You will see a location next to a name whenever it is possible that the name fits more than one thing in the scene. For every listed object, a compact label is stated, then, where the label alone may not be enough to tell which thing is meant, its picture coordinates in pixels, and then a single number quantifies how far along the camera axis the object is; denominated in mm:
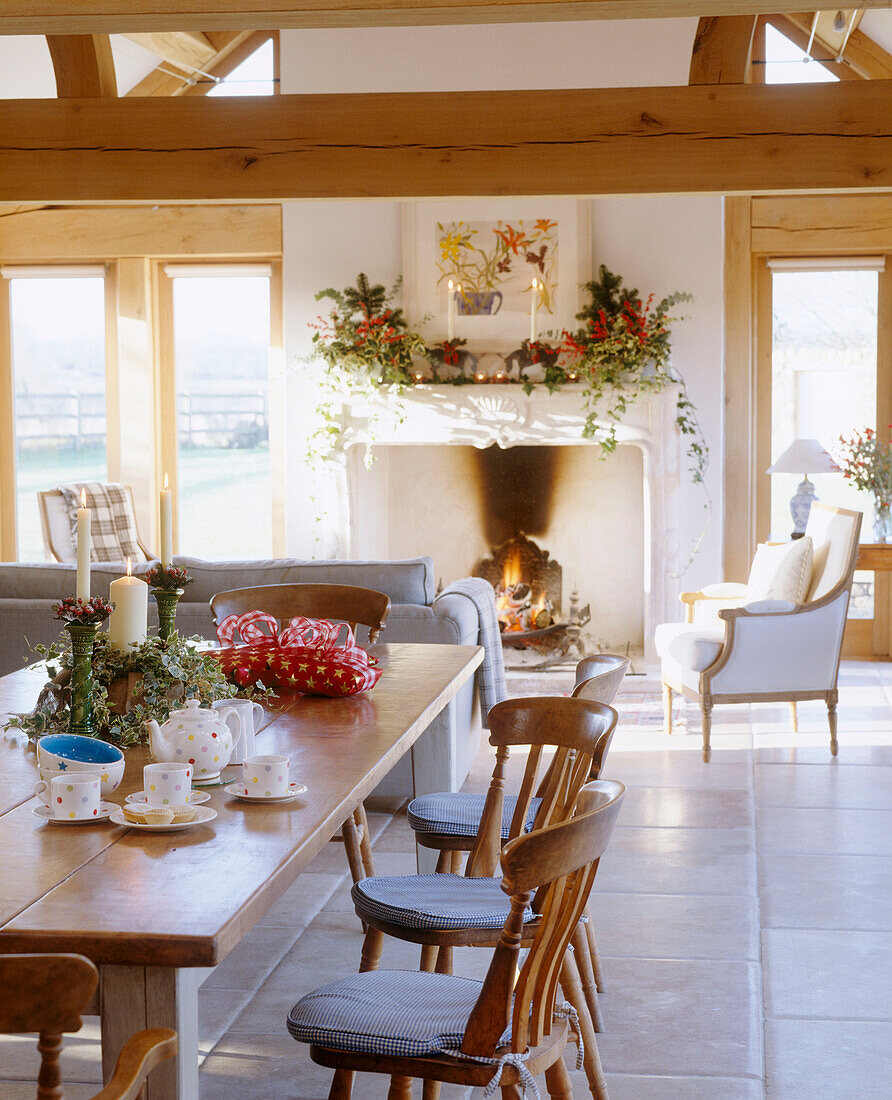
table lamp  6164
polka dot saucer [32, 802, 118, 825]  1846
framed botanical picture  6996
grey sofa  4191
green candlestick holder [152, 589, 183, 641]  2549
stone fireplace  6945
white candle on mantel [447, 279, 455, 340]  7027
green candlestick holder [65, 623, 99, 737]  2287
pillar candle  2443
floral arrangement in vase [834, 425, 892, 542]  6680
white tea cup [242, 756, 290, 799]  1967
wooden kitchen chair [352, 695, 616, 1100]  2135
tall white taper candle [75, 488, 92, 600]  2328
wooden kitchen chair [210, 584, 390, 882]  3547
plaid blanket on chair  6926
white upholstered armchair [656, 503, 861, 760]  5145
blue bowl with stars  1977
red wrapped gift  2768
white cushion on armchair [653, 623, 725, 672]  5180
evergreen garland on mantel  6758
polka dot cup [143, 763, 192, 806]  1888
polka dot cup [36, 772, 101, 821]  1843
